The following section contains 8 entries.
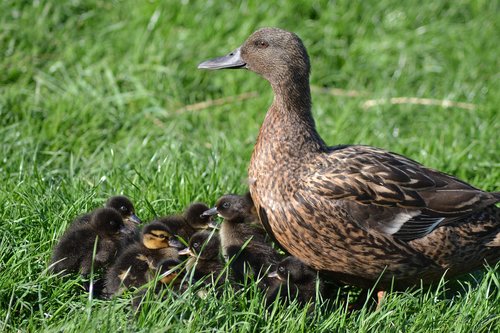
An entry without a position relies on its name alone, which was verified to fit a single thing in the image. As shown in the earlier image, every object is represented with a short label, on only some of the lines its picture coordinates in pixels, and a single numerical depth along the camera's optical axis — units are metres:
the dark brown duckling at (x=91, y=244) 9.09
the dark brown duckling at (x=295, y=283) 9.00
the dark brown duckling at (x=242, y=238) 9.39
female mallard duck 9.53
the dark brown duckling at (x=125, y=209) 9.80
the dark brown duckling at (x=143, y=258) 8.99
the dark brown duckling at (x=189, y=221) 9.97
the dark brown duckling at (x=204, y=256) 9.16
